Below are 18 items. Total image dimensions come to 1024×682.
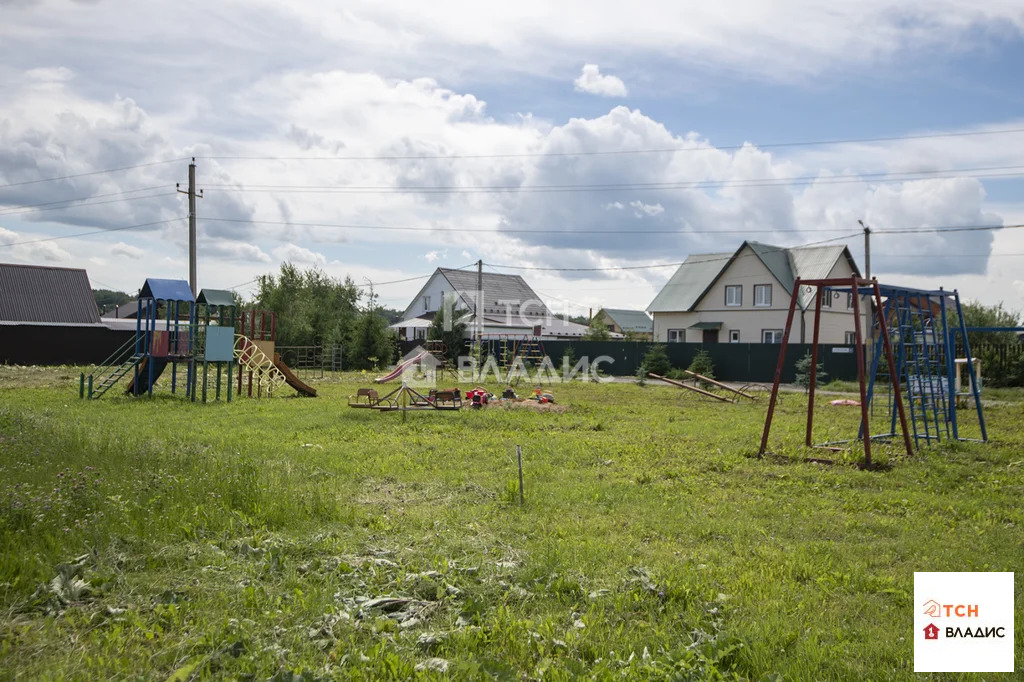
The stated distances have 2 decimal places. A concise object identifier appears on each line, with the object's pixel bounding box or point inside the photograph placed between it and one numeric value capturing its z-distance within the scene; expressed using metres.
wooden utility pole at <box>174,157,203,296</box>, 26.72
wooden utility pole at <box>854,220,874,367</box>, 29.44
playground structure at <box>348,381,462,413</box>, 15.66
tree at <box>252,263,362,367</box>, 39.11
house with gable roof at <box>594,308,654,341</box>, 77.88
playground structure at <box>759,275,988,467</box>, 11.36
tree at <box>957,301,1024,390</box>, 25.16
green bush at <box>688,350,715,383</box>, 30.81
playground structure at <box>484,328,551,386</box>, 27.65
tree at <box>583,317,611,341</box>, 50.81
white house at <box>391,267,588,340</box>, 51.94
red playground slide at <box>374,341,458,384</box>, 27.50
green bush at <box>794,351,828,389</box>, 26.94
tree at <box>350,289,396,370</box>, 37.44
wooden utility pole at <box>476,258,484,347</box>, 36.31
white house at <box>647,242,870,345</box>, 36.97
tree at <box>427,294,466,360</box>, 36.50
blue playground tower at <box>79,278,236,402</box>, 19.59
